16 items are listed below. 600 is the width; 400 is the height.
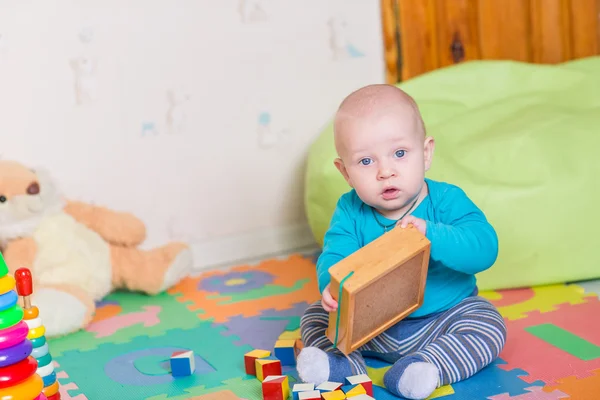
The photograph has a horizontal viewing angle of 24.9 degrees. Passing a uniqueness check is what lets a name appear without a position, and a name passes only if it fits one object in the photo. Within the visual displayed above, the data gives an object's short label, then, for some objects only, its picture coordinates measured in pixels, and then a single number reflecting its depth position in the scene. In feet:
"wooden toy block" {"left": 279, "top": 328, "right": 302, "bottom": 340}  6.33
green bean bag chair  6.72
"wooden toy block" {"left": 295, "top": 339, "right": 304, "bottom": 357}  6.10
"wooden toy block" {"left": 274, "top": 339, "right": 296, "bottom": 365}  6.03
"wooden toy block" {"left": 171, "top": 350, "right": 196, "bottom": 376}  5.98
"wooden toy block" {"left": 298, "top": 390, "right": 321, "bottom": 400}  5.37
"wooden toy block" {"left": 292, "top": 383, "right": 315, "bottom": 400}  5.46
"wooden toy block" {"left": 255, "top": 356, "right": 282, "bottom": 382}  5.81
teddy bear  6.85
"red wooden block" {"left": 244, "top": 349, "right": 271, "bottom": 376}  5.93
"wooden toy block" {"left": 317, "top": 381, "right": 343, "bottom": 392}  5.48
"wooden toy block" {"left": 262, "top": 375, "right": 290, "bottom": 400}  5.55
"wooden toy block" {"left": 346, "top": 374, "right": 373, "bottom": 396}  5.50
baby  5.60
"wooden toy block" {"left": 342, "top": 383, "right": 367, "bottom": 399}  5.41
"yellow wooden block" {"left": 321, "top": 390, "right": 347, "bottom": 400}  5.36
